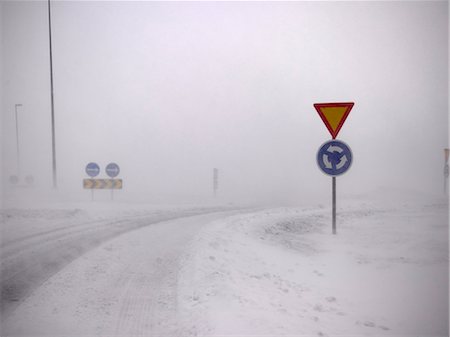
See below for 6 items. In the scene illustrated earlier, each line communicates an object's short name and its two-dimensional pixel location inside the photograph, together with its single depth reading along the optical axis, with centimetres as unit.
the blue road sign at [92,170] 1661
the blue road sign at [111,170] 1705
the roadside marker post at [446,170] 1543
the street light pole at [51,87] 2048
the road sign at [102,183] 1766
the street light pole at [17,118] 3345
